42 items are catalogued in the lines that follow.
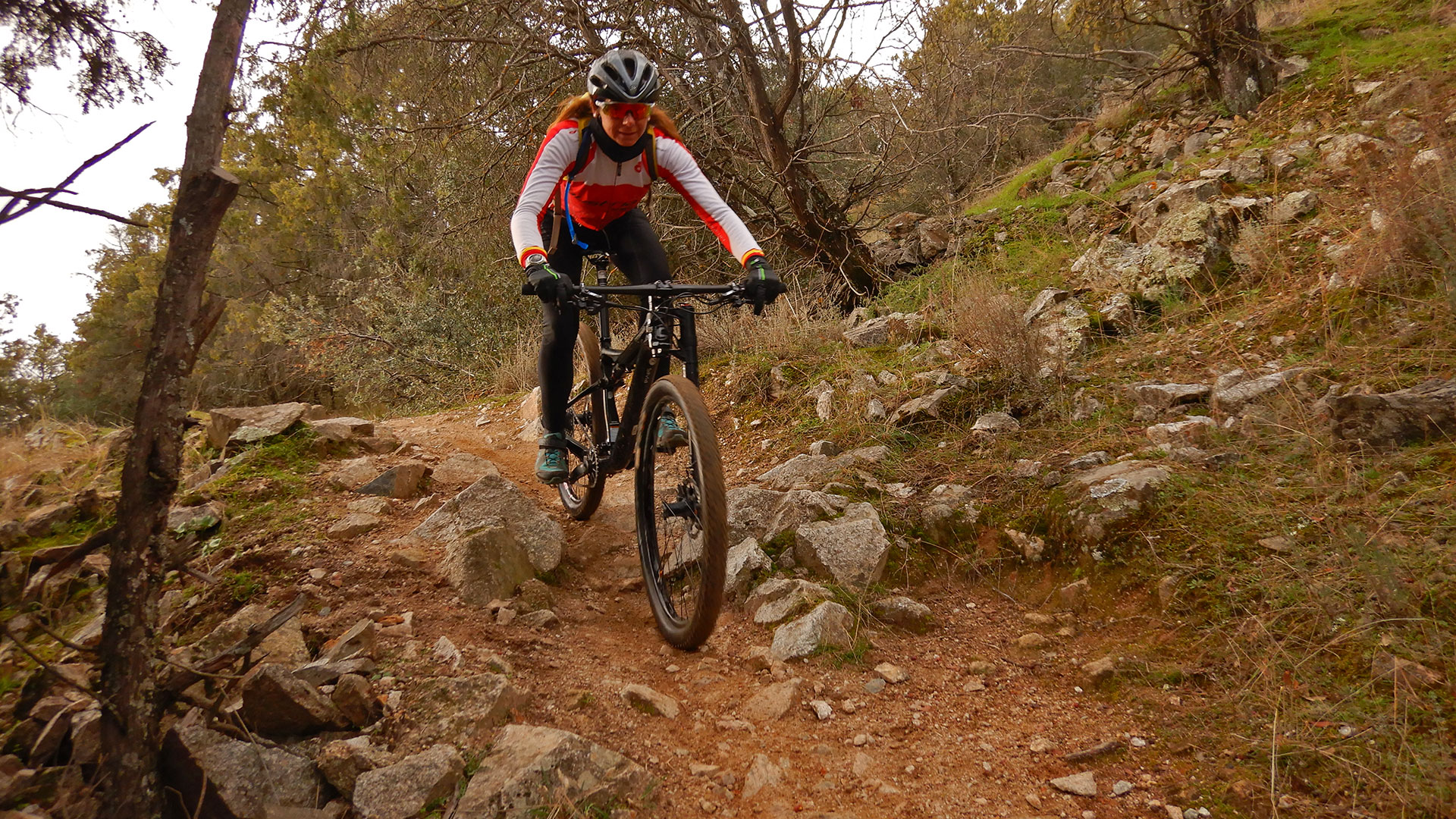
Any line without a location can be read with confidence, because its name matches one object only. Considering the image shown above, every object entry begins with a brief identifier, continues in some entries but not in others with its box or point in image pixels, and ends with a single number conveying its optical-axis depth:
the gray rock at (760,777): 2.12
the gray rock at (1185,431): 3.28
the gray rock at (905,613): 3.04
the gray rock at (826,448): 4.48
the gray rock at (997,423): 4.11
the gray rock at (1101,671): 2.44
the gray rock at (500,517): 3.61
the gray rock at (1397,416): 2.64
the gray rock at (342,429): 4.85
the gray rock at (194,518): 3.43
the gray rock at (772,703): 2.53
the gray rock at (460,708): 2.09
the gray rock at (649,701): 2.51
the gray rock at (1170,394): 3.62
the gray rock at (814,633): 2.87
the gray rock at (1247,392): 3.26
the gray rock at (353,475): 4.20
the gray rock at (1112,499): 2.99
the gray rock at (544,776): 1.83
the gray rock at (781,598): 3.10
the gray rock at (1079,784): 1.98
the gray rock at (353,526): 3.52
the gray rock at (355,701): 2.12
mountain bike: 2.75
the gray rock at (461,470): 4.79
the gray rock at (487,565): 3.13
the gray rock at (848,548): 3.26
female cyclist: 3.28
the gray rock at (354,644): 2.37
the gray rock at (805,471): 4.14
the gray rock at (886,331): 5.93
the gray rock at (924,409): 4.45
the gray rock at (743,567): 3.38
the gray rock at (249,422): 4.65
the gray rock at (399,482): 4.24
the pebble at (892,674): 2.71
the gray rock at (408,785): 1.84
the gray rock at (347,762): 1.92
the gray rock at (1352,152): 4.45
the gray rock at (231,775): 1.79
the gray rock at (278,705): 2.04
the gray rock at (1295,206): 4.70
